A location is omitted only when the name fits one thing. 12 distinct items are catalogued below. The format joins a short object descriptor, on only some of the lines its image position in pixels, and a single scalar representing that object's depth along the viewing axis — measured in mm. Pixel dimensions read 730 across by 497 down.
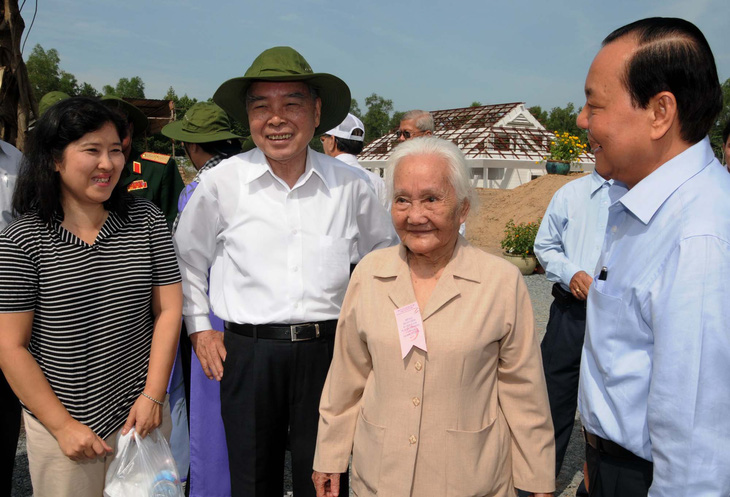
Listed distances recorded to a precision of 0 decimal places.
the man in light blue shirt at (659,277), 1165
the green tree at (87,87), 60150
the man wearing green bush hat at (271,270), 2285
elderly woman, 1699
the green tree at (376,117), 79125
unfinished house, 24953
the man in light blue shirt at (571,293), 3137
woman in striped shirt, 1846
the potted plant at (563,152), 16969
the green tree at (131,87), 90188
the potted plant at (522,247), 10820
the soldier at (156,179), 3855
